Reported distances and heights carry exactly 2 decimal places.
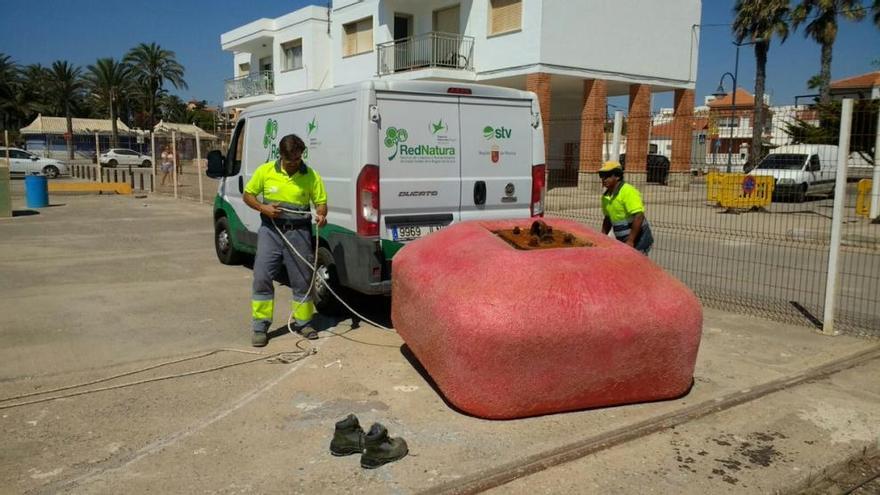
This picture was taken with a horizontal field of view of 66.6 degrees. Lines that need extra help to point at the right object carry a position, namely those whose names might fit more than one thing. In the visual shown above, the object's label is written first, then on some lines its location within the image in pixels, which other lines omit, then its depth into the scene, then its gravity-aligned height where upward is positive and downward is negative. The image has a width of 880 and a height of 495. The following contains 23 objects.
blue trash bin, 17.89 -0.85
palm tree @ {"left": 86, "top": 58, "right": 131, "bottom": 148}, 63.25 +7.69
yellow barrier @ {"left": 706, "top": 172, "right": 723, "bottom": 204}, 14.69 -0.44
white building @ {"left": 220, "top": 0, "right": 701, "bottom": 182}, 22.50 +4.45
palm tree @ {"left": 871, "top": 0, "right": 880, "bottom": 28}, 34.67 +8.41
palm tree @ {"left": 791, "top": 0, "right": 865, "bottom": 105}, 33.81 +7.72
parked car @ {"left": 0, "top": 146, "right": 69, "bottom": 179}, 35.22 -0.27
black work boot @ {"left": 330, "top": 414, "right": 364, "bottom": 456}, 3.63 -1.49
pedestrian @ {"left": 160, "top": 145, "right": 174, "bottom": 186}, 25.50 -0.01
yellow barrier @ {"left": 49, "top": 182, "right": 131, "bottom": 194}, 22.95 -0.96
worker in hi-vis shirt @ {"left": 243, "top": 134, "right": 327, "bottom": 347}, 5.69 -0.52
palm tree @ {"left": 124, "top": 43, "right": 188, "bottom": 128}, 62.69 +8.61
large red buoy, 3.93 -0.97
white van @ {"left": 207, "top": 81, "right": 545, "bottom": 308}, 5.83 +0.03
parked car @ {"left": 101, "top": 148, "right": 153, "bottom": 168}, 44.97 +0.15
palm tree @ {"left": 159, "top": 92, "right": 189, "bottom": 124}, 78.16 +6.49
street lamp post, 31.13 +3.54
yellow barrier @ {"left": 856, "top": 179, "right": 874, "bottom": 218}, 12.85 -0.59
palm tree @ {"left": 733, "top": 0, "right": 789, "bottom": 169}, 33.75 +7.42
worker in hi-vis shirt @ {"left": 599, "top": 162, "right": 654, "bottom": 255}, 6.09 -0.39
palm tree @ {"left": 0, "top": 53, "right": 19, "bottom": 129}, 64.49 +7.10
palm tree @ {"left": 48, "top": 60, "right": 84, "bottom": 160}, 65.94 +7.53
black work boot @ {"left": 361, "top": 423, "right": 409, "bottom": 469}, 3.53 -1.51
